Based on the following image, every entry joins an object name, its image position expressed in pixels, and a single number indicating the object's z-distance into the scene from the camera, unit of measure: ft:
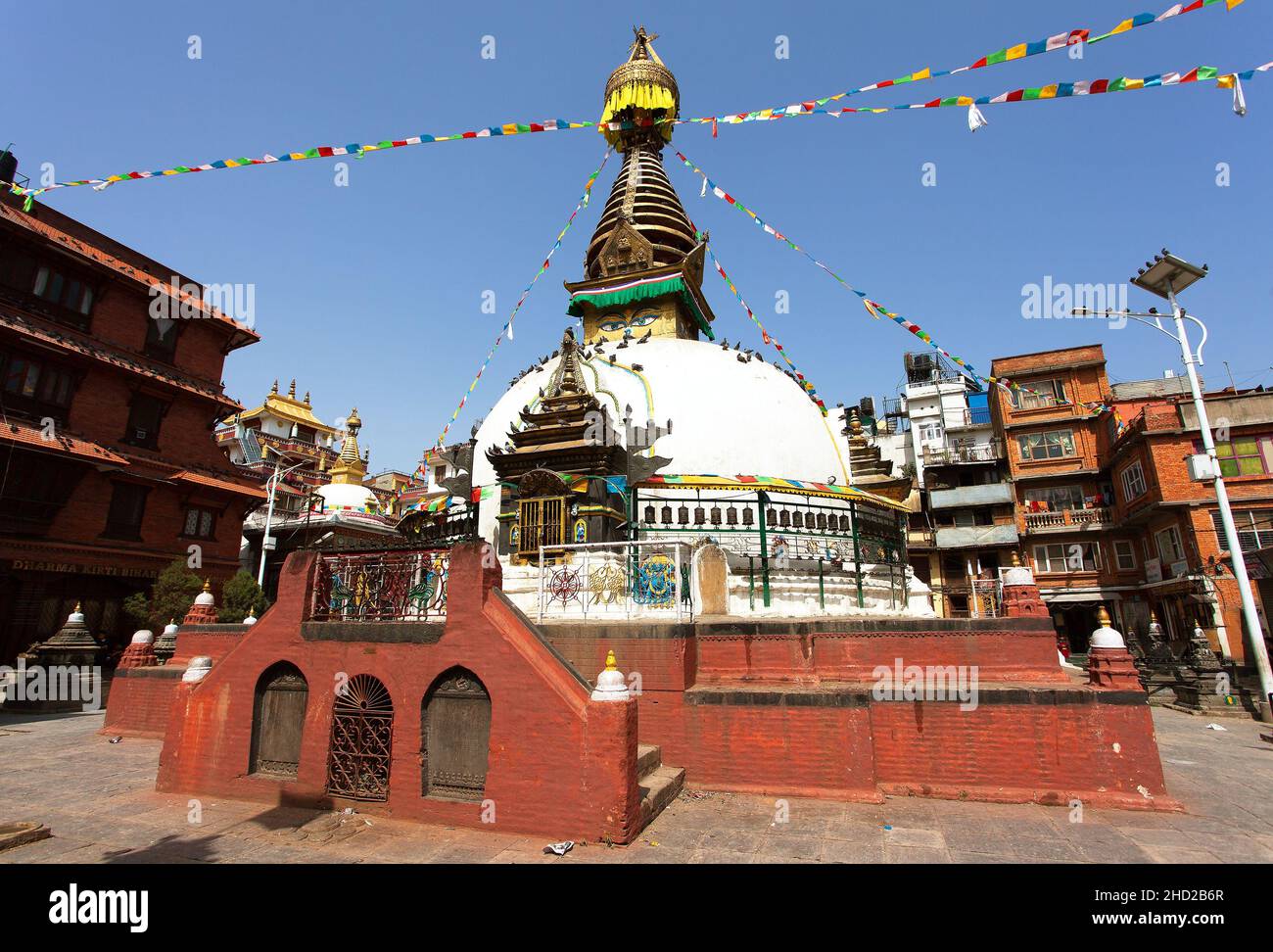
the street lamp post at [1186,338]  49.03
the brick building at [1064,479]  106.42
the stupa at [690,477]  42.70
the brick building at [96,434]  63.87
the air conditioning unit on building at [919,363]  151.84
